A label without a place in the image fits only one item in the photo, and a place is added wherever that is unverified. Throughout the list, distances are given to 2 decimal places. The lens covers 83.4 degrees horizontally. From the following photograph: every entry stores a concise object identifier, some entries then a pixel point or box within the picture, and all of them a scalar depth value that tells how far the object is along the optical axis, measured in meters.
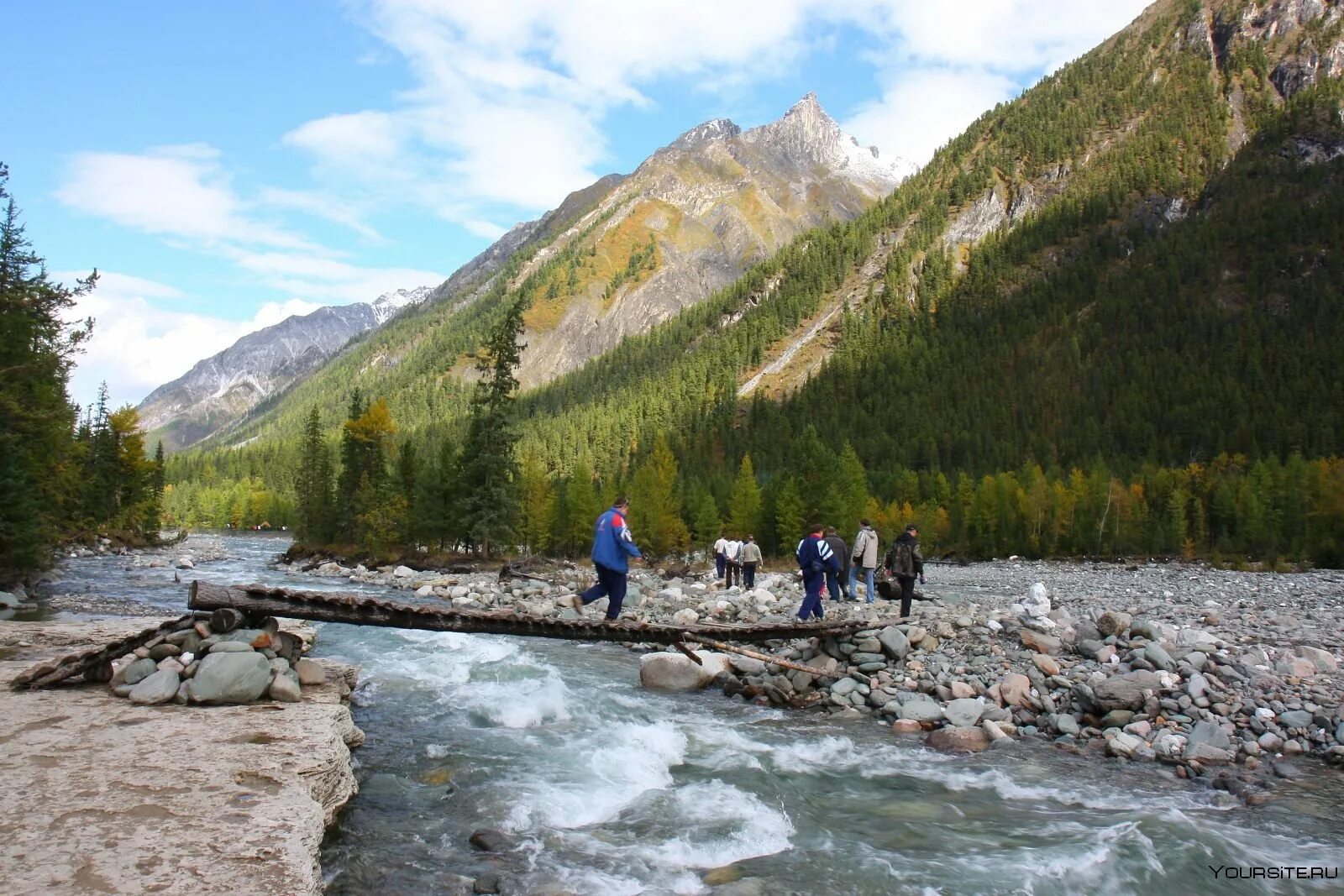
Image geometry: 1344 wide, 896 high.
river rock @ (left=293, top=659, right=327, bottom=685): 11.48
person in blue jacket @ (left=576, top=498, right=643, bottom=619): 14.47
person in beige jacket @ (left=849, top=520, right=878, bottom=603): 23.81
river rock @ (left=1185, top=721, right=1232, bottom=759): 11.66
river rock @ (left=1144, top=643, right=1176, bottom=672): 14.34
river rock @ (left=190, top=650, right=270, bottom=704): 9.79
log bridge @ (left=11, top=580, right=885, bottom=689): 10.39
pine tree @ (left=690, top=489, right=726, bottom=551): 71.50
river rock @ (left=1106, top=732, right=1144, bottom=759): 12.02
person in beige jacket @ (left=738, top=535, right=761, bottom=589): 32.69
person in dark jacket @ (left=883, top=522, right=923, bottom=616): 19.64
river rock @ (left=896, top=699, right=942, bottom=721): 13.81
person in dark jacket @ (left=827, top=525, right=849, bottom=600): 24.27
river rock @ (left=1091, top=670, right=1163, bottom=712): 13.24
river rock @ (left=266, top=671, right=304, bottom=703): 10.32
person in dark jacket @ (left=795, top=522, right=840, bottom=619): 19.58
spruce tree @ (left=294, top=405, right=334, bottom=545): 67.81
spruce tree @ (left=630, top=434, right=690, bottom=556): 67.69
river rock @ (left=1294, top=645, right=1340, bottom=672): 14.58
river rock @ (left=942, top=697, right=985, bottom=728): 13.45
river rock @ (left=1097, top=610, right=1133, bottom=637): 16.52
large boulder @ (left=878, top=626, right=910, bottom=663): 16.52
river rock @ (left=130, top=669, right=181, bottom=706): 9.53
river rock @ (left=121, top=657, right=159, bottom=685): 9.98
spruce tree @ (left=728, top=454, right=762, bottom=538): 69.31
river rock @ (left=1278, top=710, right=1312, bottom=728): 12.21
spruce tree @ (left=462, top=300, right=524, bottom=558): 51.22
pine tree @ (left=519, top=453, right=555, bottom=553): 71.12
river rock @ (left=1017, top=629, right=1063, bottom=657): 16.27
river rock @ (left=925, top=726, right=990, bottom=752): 12.53
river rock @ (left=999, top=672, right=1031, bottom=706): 14.09
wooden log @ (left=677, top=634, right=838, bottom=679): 14.91
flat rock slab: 5.29
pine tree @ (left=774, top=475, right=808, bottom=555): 63.00
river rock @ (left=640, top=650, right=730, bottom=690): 16.73
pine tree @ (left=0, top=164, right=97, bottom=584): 27.50
